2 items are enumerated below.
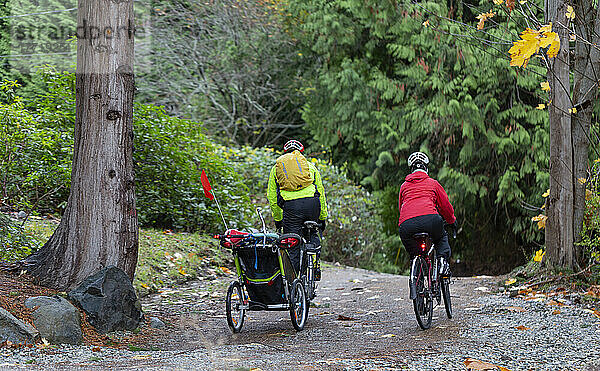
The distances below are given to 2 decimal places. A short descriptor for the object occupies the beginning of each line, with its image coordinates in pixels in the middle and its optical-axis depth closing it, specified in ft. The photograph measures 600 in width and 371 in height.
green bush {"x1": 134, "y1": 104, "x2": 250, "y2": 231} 85.56
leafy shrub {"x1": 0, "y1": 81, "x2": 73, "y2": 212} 69.10
